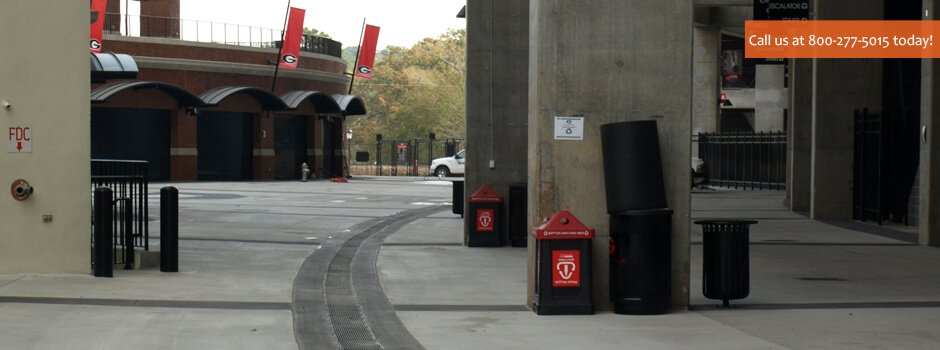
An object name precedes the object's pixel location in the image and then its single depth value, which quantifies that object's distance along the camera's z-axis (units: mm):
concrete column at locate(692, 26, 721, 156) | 56188
